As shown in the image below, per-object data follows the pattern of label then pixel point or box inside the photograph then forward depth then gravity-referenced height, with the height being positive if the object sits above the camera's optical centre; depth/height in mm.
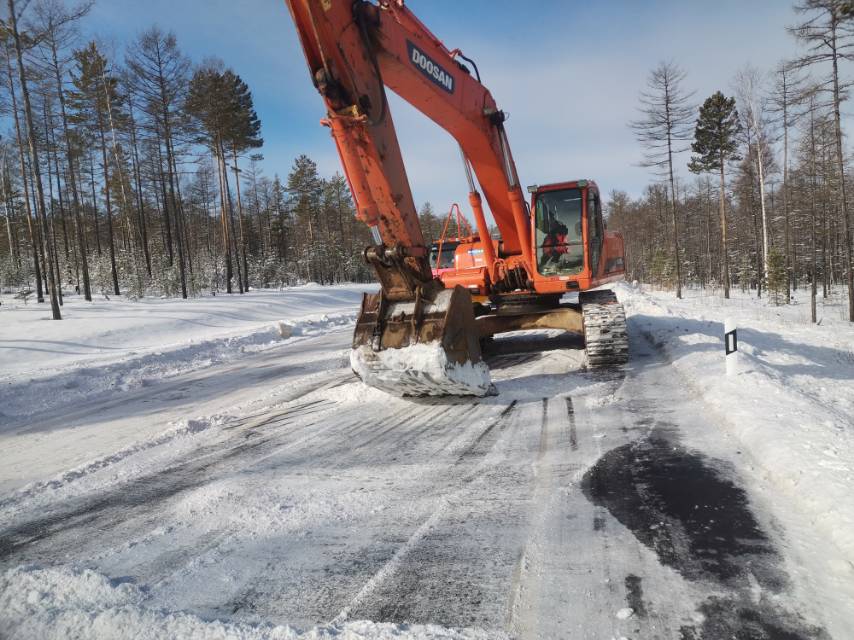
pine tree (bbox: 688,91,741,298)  29562 +8287
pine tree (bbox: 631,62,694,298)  27750 +8660
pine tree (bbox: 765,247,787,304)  28516 -522
